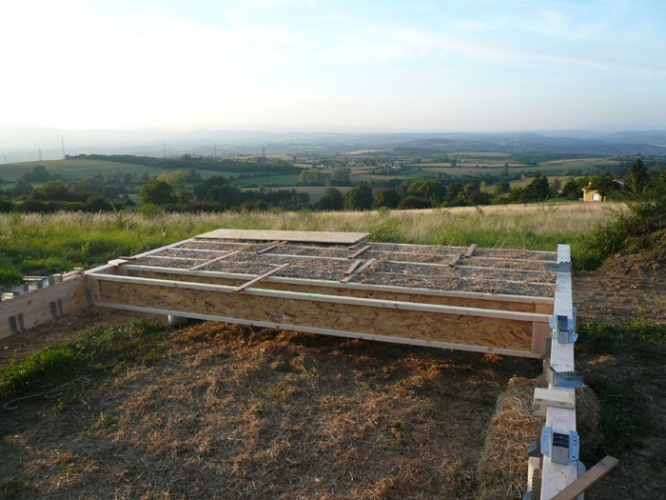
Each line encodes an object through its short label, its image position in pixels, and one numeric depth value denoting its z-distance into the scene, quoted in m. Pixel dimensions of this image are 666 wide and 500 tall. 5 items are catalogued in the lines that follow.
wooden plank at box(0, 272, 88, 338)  4.46
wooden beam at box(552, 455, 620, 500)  1.82
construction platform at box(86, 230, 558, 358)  4.06
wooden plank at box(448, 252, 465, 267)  5.34
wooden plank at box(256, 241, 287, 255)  6.15
